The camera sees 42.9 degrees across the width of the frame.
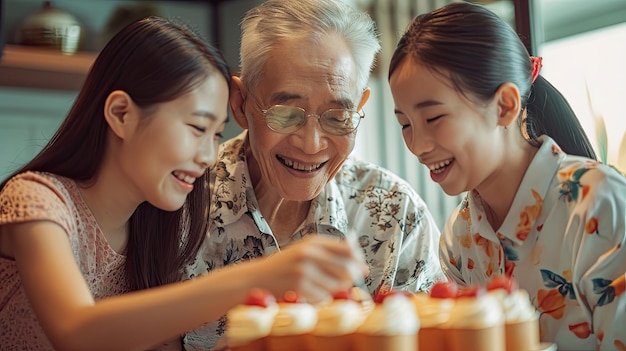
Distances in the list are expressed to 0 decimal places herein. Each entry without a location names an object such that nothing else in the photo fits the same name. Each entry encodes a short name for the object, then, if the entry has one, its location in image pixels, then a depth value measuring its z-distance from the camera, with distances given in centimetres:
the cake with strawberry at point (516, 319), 129
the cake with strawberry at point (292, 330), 126
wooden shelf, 359
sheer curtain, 381
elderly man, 198
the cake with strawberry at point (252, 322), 125
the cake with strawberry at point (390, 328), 120
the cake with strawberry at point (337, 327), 125
